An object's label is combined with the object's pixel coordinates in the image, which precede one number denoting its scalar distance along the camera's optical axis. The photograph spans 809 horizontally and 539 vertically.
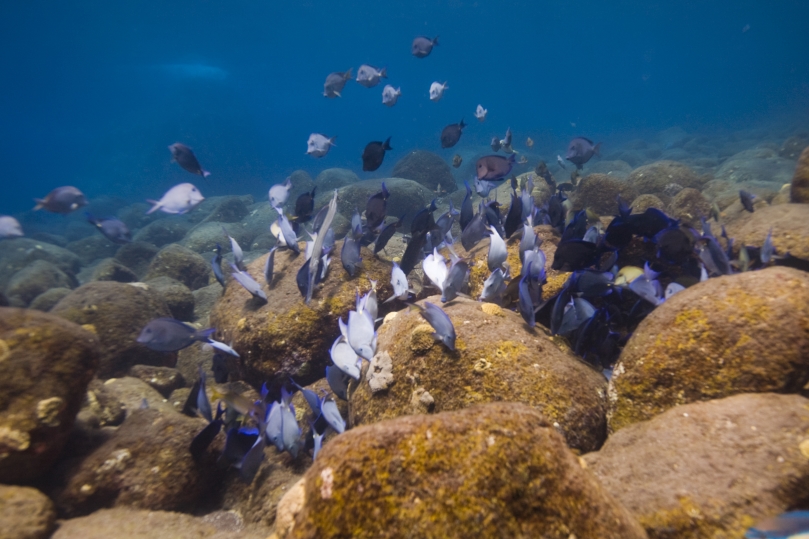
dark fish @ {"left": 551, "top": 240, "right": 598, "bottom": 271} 3.48
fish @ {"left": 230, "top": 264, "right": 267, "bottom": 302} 4.79
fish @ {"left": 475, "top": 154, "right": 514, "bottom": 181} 5.12
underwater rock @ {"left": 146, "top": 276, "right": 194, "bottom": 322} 8.14
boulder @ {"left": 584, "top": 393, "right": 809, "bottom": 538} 1.60
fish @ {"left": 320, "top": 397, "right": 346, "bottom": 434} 3.32
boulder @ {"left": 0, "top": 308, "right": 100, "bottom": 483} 3.00
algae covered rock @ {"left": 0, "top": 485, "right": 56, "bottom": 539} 2.51
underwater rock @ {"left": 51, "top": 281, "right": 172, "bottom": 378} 6.08
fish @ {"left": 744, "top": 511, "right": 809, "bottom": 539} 1.34
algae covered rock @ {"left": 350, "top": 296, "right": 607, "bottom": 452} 2.74
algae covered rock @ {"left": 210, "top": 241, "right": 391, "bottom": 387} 4.68
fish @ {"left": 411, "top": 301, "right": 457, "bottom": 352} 2.88
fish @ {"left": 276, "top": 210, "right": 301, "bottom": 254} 5.14
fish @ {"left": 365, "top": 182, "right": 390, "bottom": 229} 4.87
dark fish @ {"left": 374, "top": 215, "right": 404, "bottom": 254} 5.32
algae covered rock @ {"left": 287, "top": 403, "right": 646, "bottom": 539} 1.28
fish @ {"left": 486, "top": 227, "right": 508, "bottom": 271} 3.91
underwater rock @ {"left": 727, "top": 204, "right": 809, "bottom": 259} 4.29
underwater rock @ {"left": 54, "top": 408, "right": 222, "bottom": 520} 3.23
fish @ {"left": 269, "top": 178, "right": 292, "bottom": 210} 5.97
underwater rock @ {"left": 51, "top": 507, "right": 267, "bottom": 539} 2.70
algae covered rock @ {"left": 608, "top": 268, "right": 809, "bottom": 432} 2.33
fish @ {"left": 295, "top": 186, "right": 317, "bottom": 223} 5.34
